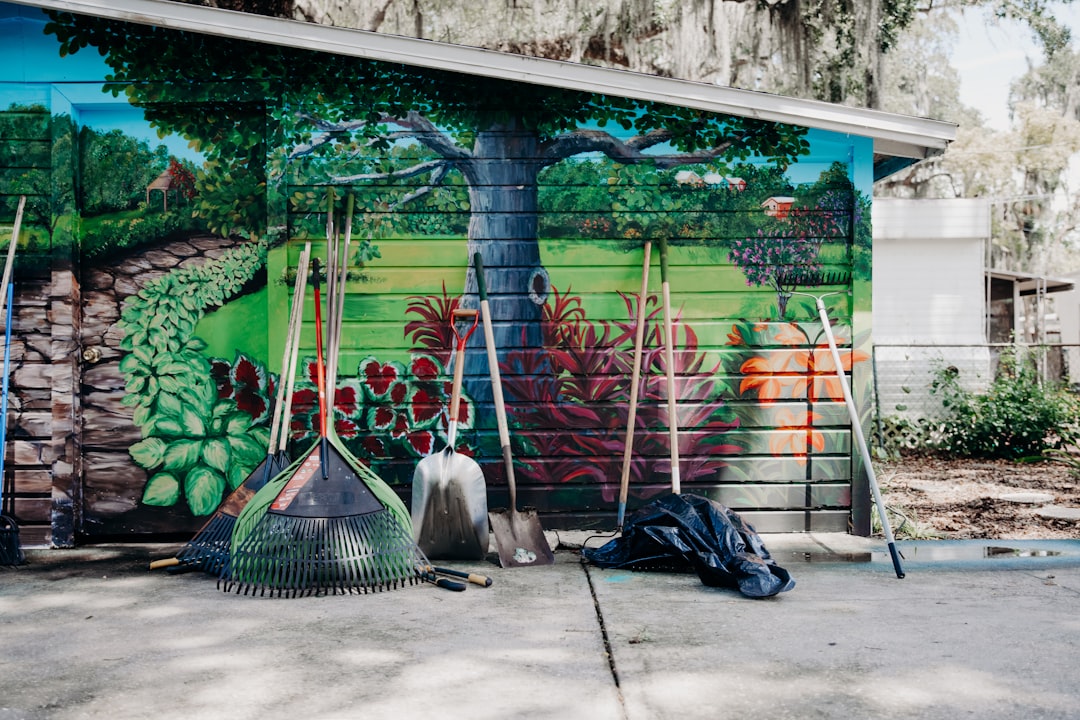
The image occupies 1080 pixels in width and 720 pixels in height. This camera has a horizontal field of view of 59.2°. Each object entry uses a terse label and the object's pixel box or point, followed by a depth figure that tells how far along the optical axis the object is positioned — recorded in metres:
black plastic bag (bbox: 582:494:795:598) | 4.52
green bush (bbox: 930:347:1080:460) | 9.95
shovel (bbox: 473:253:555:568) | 4.88
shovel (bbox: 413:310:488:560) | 4.95
